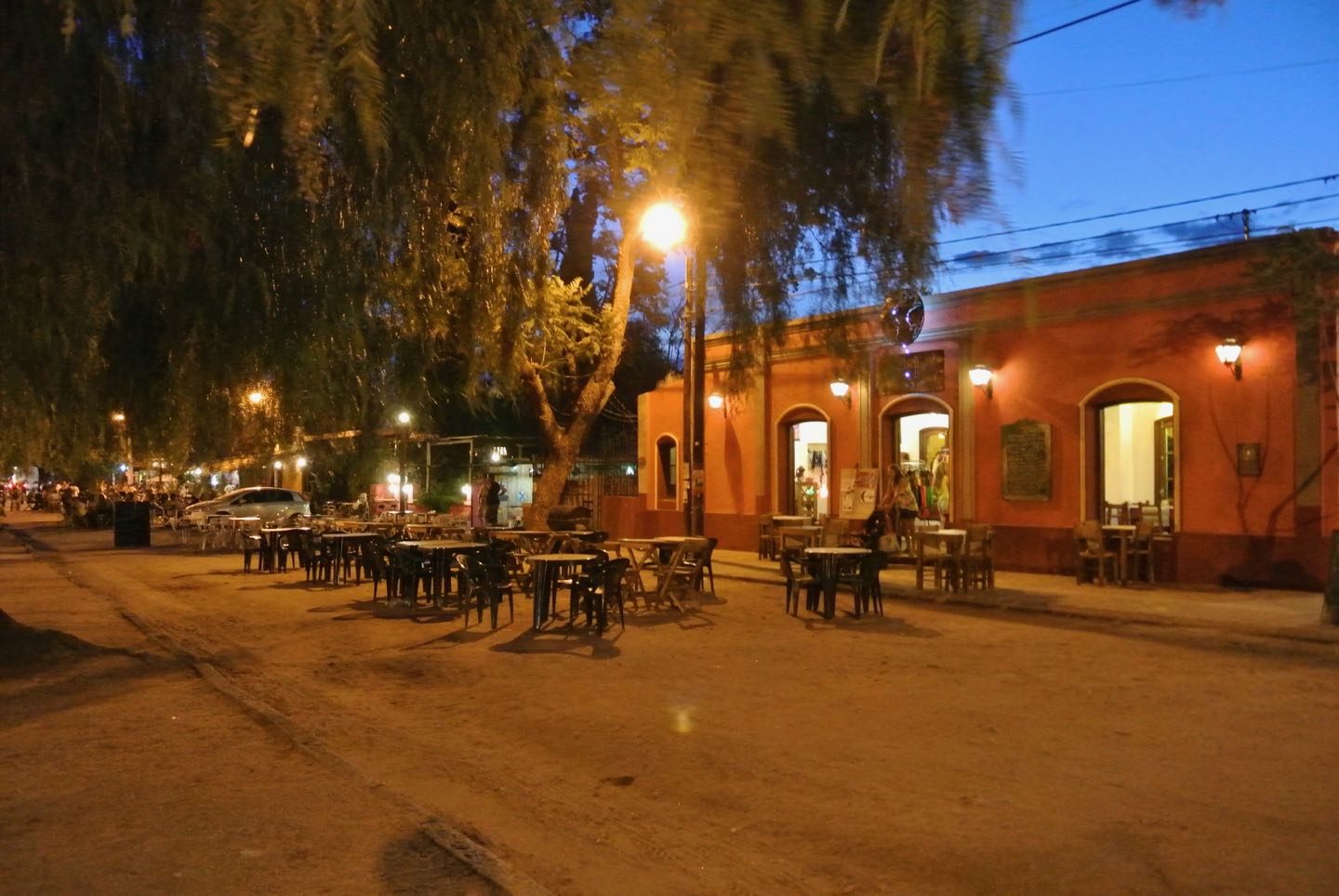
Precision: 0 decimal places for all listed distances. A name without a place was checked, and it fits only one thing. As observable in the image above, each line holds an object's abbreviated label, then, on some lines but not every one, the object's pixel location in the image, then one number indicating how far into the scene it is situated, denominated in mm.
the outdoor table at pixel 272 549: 18781
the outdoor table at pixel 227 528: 25147
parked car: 29297
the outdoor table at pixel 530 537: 15180
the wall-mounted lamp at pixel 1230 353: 15172
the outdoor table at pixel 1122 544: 15688
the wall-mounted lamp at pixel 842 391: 20580
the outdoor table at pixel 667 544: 14052
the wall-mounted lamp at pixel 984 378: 18266
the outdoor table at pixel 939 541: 15172
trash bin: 27109
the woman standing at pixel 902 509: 17806
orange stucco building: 14883
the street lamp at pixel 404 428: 11639
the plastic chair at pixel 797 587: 13102
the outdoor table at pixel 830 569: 12789
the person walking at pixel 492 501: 22000
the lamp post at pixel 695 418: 17531
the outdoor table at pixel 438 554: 13234
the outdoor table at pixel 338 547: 16250
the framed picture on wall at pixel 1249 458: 15070
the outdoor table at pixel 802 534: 16797
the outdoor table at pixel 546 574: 11398
